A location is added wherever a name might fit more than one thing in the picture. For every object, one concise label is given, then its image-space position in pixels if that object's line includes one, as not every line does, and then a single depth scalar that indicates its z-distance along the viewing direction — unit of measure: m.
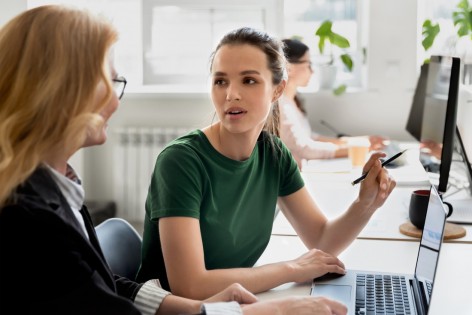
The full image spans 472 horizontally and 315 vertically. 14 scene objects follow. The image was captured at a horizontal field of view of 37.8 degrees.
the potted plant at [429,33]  3.73
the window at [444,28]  3.88
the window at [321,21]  4.06
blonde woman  0.97
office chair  1.57
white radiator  3.94
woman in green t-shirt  1.44
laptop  1.30
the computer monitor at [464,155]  2.39
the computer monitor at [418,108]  3.15
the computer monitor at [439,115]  2.01
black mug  1.88
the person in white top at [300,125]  3.13
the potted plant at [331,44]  3.81
